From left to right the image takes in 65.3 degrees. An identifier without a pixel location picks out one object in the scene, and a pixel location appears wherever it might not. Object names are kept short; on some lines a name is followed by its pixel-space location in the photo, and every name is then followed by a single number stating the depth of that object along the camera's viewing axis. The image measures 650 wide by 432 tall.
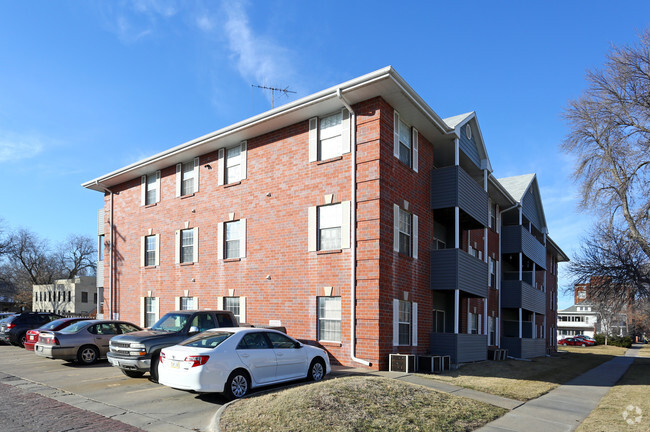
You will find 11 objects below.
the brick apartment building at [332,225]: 15.63
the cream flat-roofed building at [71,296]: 74.31
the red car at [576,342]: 67.06
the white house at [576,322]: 107.00
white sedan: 9.72
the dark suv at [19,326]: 21.67
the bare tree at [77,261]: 93.81
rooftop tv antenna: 21.28
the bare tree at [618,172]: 25.03
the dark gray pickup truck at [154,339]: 12.05
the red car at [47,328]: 17.08
